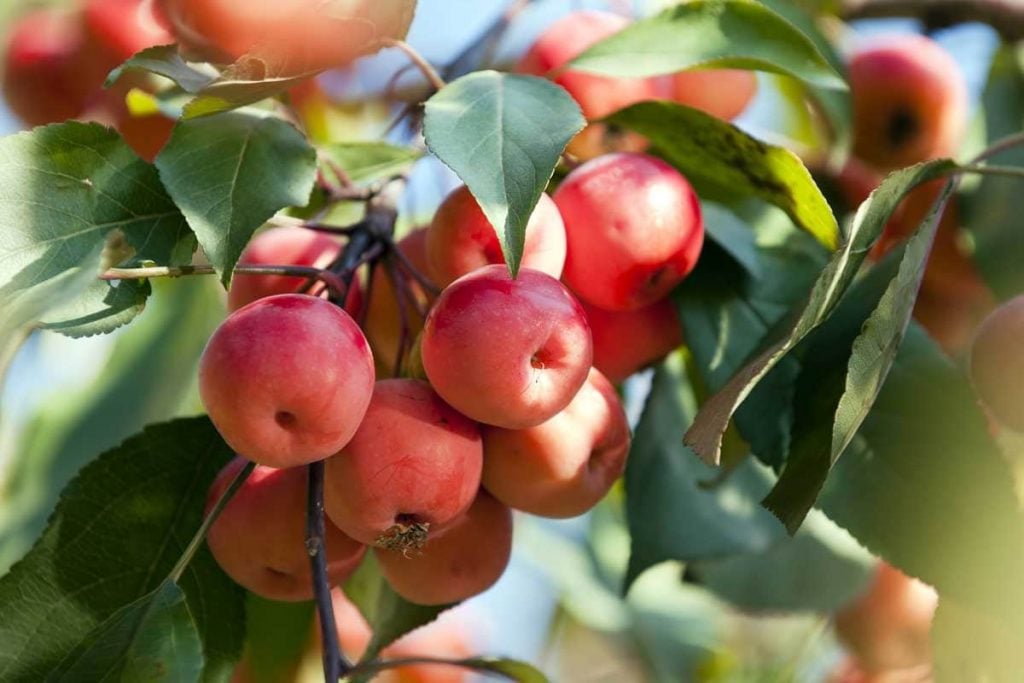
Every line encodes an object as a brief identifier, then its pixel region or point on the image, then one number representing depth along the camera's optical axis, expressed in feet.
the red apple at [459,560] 2.60
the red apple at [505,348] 2.48
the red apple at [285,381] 2.45
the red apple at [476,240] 2.57
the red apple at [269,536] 2.57
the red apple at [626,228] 2.61
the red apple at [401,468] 2.50
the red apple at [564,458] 2.57
